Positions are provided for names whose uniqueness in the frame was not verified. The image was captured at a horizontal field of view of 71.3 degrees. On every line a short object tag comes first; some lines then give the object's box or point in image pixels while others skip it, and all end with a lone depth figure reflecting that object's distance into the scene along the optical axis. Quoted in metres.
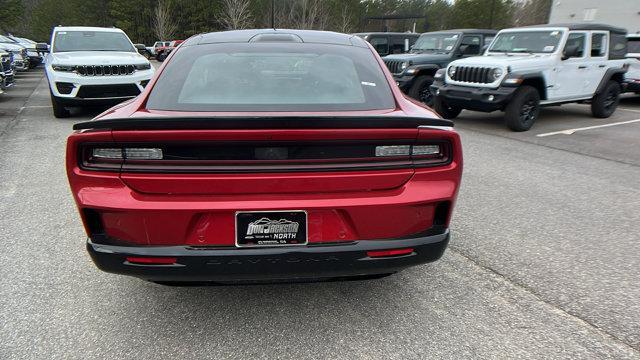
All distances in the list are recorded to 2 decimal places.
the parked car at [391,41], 14.10
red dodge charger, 2.06
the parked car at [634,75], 11.60
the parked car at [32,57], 23.09
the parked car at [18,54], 17.41
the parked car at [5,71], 9.87
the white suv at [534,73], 8.25
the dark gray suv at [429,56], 10.88
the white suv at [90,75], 8.41
